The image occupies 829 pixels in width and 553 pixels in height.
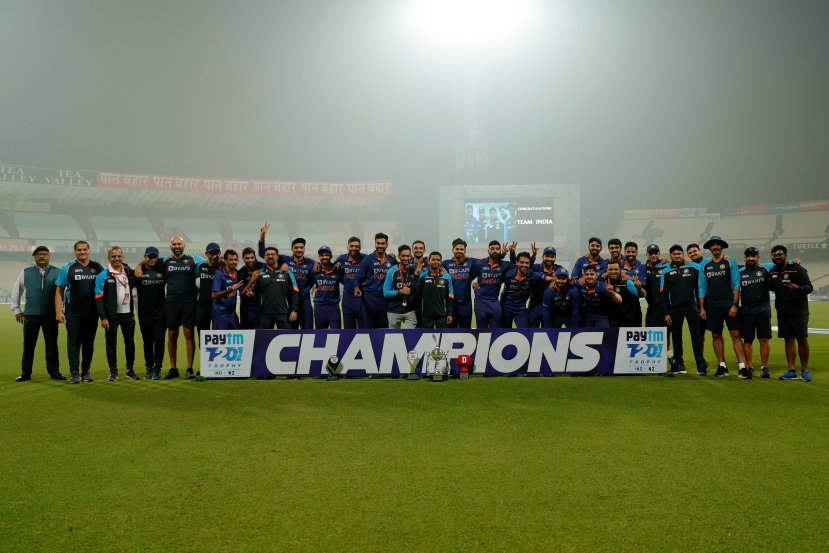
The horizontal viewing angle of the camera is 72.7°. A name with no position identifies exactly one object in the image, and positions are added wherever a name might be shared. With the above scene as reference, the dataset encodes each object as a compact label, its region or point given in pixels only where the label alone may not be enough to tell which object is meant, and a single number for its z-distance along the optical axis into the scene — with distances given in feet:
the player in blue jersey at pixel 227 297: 30.30
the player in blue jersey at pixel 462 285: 33.73
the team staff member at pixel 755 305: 28.60
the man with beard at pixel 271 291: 30.48
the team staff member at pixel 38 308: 29.60
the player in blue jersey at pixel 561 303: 30.99
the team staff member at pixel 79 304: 28.99
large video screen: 150.82
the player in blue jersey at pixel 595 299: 30.81
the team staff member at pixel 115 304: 28.94
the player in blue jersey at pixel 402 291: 31.35
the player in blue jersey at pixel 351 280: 33.55
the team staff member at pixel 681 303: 29.76
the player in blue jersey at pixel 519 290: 32.17
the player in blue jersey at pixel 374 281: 33.94
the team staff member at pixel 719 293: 29.40
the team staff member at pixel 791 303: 27.91
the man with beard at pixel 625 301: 30.81
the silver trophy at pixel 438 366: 27.76
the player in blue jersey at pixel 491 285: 32.60
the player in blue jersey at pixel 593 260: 32.86
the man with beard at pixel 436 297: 30.68
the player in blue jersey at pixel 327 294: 33.35
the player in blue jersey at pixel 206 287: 30.55
